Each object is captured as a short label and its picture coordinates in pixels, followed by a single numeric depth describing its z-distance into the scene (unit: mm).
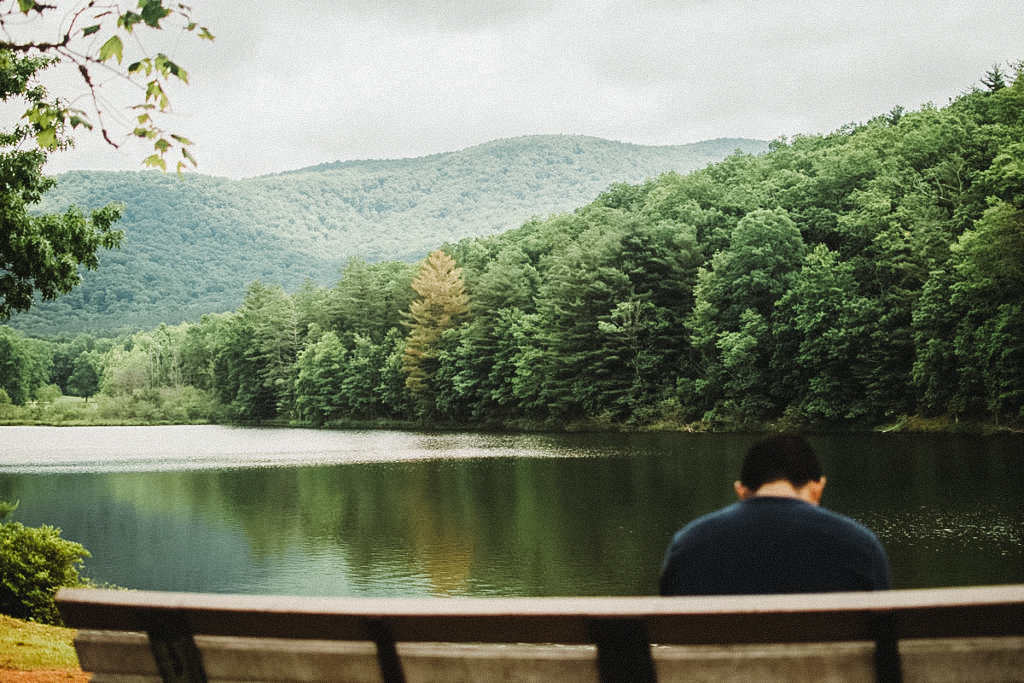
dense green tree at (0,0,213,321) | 14418
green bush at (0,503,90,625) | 11805
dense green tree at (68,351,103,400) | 130250
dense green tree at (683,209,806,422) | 50281
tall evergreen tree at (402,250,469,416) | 73500
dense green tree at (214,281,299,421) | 90875
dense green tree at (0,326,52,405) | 91125
